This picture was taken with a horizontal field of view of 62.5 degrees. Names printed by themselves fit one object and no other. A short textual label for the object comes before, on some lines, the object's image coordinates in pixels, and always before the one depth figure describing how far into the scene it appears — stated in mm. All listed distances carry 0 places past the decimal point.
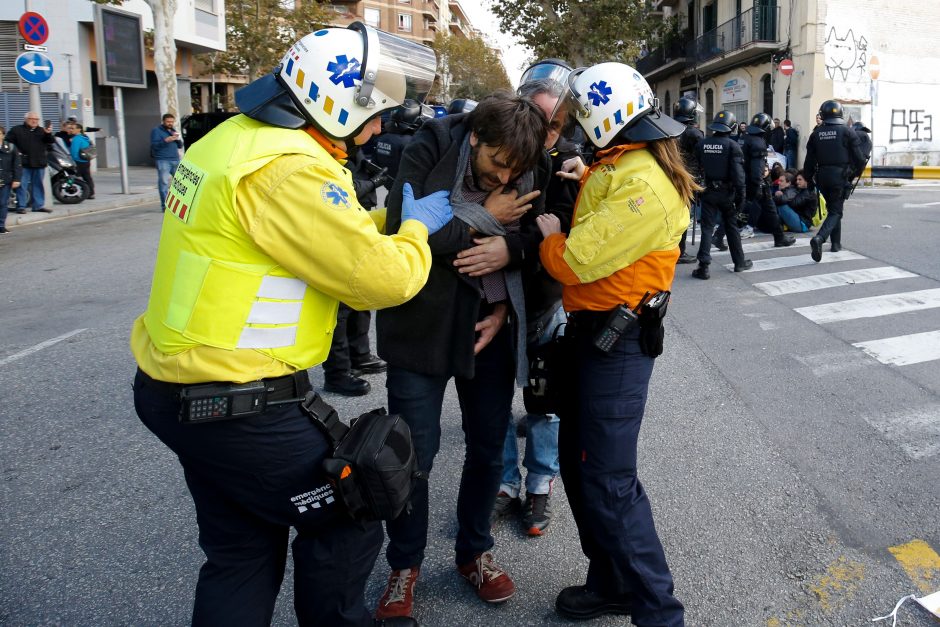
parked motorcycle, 15445
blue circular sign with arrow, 13203
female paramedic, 2348
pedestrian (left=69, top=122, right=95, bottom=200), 17094
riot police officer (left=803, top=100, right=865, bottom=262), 9977
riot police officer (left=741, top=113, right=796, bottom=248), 10367
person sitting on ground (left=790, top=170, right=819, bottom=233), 11977
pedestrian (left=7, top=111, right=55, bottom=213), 13664
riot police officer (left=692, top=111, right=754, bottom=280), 9266
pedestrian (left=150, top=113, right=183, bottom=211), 15570
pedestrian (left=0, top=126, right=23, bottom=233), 12167
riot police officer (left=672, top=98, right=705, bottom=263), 10207
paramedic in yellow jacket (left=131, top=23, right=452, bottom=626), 1763
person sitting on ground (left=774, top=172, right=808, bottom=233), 12234
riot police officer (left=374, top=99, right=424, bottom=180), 6094
